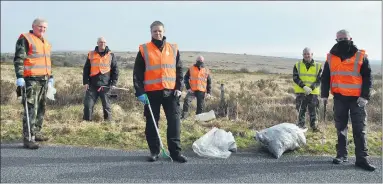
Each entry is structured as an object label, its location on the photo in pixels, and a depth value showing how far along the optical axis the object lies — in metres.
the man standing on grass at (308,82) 7.83
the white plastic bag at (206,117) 8.51
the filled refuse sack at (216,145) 5.47
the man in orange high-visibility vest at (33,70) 5.83
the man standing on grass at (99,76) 7.98
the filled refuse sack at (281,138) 5.56
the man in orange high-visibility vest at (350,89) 5.23
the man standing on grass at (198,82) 10.41
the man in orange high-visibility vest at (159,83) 5.20
